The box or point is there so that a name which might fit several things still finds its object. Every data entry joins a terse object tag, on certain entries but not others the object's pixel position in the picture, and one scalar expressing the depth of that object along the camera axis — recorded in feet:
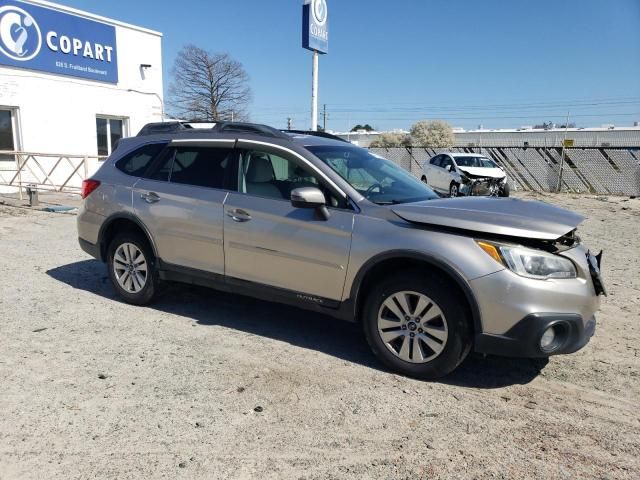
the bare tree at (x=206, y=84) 160.35
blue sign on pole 55.83
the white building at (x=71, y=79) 46.57
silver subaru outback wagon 10.91
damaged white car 55.42
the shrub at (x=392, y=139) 202.80
